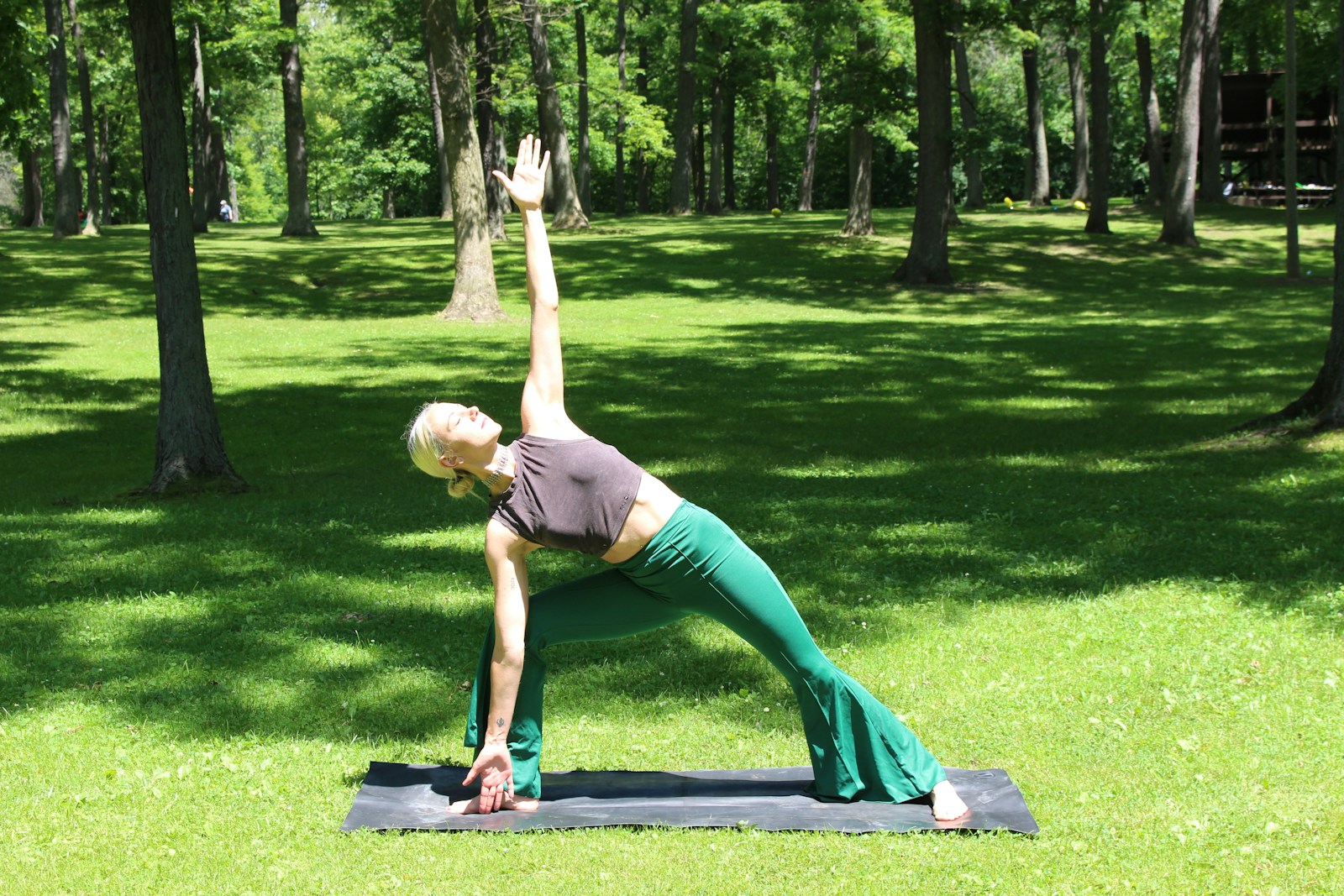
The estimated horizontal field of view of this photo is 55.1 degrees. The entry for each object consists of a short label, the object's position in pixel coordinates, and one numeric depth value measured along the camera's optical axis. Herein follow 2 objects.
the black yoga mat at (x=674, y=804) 4.65
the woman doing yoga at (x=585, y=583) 4.28
